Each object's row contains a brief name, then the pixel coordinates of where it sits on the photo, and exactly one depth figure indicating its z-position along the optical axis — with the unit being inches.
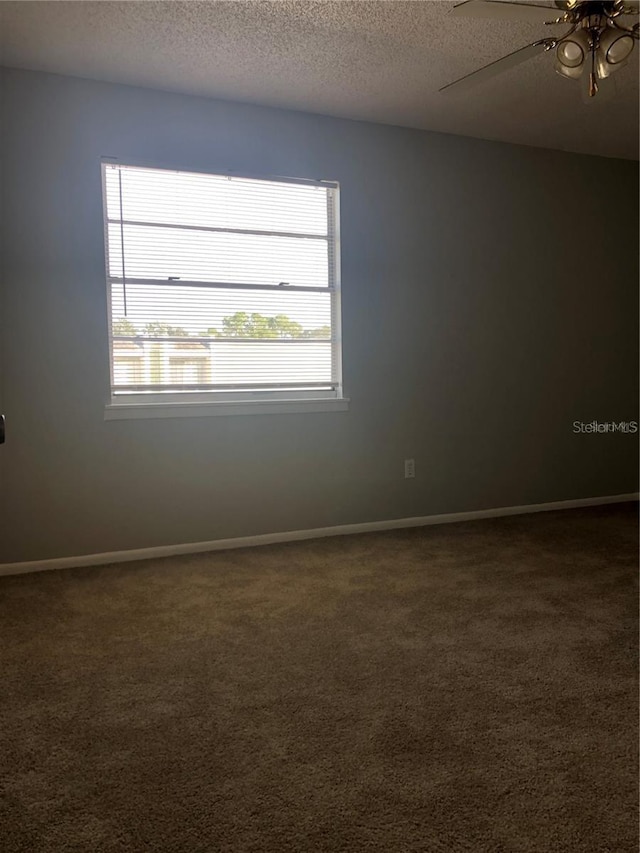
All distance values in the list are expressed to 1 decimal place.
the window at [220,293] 129.9
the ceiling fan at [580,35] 71.3
